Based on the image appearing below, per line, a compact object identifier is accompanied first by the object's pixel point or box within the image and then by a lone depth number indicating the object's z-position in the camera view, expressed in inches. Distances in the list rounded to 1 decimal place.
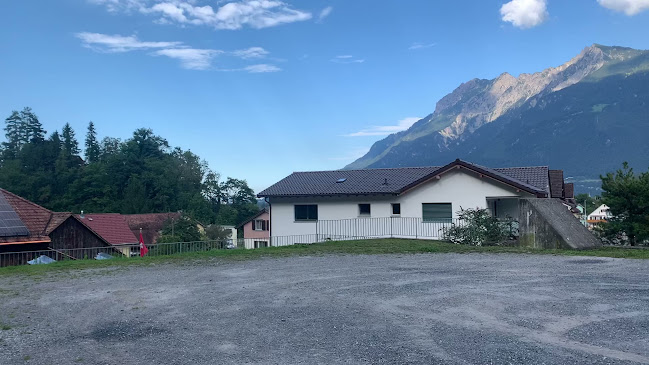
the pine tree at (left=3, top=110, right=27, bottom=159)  3740.2
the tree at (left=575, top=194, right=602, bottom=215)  3221.0
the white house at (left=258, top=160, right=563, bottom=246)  946.1
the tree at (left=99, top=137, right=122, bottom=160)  4015.8
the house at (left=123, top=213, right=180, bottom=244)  2326.5
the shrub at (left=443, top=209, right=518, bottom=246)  804.0
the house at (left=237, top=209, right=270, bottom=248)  2062.0
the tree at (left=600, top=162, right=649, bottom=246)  797.9
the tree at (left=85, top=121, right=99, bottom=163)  3944.4
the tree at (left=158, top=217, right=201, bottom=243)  1979.6
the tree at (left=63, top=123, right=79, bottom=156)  3764.8
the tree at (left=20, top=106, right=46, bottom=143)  3791.8
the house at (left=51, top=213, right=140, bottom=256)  1362.0
